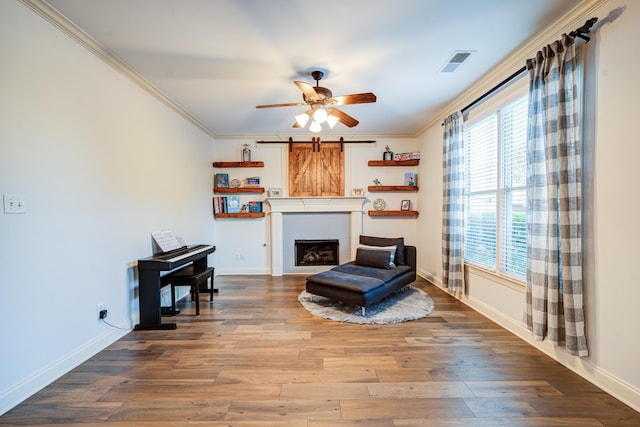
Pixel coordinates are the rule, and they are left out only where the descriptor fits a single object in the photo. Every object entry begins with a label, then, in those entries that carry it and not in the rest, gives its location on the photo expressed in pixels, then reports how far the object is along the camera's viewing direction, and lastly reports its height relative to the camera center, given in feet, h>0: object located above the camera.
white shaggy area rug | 9.53 -4.21
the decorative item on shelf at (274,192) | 16.31 +1.01
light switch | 5.38 +0.16
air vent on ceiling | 8.03 +4.83
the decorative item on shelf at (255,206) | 16.24 +0.12
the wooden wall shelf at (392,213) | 16.14 -0.44
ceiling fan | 8.29 +3.67
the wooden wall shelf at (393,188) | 16.15 +1.19
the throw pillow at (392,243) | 12.80 -1.91
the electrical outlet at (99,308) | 7.59 -2.98
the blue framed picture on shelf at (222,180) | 16.21 +1.82
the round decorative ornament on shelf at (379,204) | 16.49 +0.15
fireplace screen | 16.71 -3.00
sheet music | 10.05 -1.29
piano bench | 9.91 -2.86
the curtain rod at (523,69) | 5.82 +4.15
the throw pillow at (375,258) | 12.19 -2.57
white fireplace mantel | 16.22 -0.13
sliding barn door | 16.39 +2.41
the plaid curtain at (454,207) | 11.21 -0.07
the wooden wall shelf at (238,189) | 15.96 +1.20
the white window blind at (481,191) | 9.73 +0.59
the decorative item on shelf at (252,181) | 16.20 +1.70
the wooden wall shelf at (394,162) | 16.16 +2.81
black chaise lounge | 9.87 -3.02
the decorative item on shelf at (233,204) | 16.21 +0.27
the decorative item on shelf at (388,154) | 16.30 +3.36
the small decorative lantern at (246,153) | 16.22 +3.51
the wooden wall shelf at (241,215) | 16.05 -0.42
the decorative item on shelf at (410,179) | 16.33 +1.75
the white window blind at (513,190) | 8.30 +0.51
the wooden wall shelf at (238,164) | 16.06 +2.80
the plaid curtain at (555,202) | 6.04 +0.04
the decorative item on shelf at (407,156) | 16.02 +3.21
